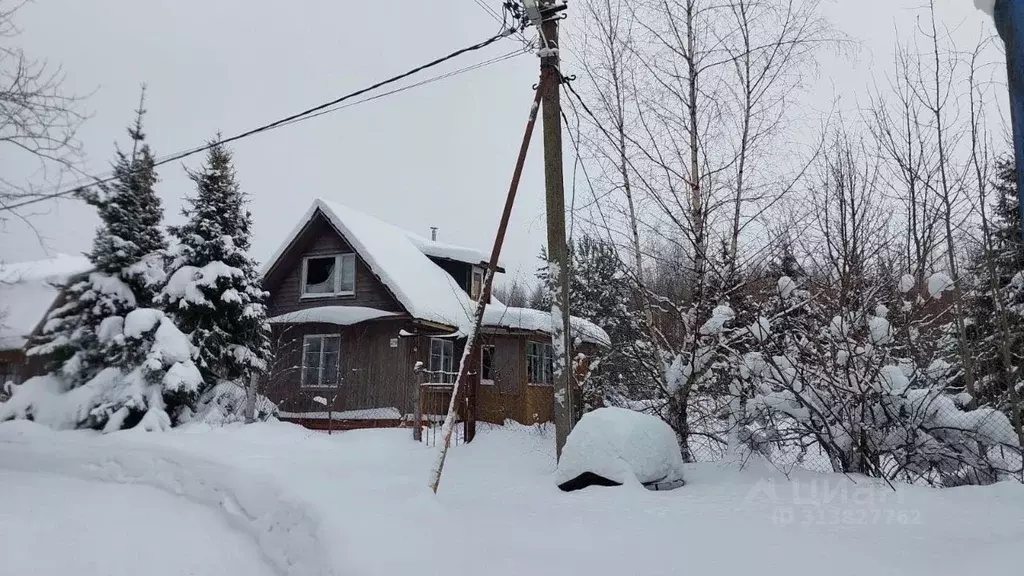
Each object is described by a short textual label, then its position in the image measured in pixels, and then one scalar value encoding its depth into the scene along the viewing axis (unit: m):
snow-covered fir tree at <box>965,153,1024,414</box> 6.29
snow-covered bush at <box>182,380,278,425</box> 10.08
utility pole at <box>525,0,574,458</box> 5.87
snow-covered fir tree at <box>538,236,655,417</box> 7.52
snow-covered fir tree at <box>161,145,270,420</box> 11.84
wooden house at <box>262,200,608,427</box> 14.18
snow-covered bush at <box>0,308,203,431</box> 5.49
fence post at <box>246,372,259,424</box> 11.27
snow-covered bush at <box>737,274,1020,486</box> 4.82
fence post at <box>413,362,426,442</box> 10.20
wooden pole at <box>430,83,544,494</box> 4.86
